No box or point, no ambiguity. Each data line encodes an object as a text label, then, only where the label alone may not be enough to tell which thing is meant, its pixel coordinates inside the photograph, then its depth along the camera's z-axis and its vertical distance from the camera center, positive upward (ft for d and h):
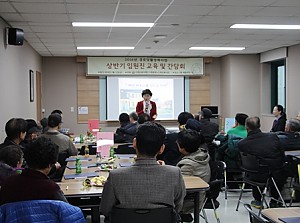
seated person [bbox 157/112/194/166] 18.67 -2.40
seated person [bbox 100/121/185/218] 8.08 -1.66
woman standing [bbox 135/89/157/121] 27.91 -0.46
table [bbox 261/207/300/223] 7.42 -2.18
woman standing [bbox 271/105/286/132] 27.30 -1.40
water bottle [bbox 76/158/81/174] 12.74 -2.12
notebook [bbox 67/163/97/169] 13.96 -2.30
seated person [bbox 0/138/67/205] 7.22 -1.54
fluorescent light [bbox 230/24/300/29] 22.23 +4.15
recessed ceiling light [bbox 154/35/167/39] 25.71 +4.13
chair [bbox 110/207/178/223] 8.01 -2.30
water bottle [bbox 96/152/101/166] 14.58 -2.23
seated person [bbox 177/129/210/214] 12.01 -1.76
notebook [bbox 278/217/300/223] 7.10 -2.16
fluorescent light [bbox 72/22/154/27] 21.40 +4.16
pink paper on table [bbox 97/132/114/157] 14.78 -1.54
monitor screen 37.03 -0.84
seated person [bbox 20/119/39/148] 16.73 -1.37
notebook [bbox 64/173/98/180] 11.98 -2.28
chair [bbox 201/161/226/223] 12.76 -2.69
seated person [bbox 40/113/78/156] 17.06 -1.55
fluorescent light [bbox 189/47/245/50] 31.68 +4.14
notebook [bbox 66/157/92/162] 15.78 -2.33
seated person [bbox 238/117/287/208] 16.12 -2.08
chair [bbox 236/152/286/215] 16.07 -2.83
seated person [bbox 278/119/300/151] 18.42 -1.73
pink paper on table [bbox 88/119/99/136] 24.34 -1.49
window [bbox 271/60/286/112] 34.47 +1.49
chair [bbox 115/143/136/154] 17.93 -2.22
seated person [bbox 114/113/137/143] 21.18 -1.58
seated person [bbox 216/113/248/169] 19.31 -2.16
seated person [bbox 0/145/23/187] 10.09 -1.43
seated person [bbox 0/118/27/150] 13.92 -1.01
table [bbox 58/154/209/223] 9.81 -2.28
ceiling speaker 20.27 +3.30
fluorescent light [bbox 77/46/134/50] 30.76 +4.13
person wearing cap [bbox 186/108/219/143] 20.87 -1.38
